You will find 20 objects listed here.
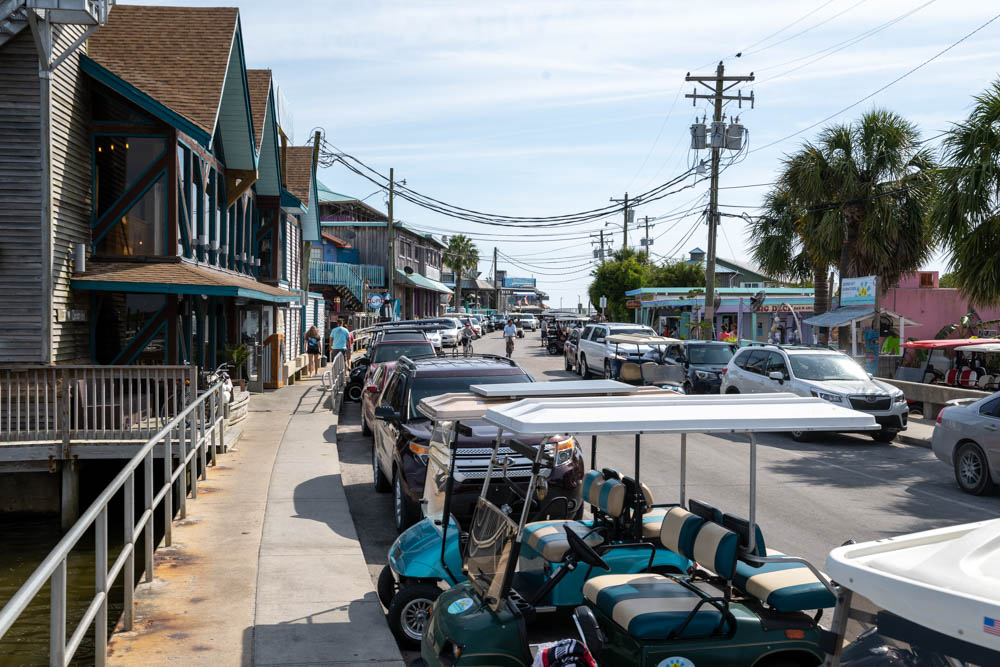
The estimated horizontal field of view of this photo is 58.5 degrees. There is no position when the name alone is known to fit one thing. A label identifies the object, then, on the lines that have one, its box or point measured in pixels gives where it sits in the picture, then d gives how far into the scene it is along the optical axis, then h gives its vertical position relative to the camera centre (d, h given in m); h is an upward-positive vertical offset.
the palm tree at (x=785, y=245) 31.48 +2.60
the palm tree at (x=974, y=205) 16.33 +2.09
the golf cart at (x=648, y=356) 22.16 -1.28
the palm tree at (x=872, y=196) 27.81 +3.81
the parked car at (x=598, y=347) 28.75 -1.13
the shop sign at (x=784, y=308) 39.84 +0.32
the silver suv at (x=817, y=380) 17.33 -1.37
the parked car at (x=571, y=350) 33.94 -1.44
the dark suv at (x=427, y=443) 8.61 -1.44
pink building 34.66 +0.42
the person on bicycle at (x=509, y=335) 40.22 -1.09
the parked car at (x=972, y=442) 12.06 -1.75
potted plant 22.70 -1.25
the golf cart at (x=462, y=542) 5.79 -1.65
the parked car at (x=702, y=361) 24.03 -1.32
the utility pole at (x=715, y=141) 32.41 +6.47
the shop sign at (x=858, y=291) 26.42 +0.75
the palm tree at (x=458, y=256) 98.54 +6.31
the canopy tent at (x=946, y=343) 20.89 -0.65
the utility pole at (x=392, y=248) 46.78 +3.28
